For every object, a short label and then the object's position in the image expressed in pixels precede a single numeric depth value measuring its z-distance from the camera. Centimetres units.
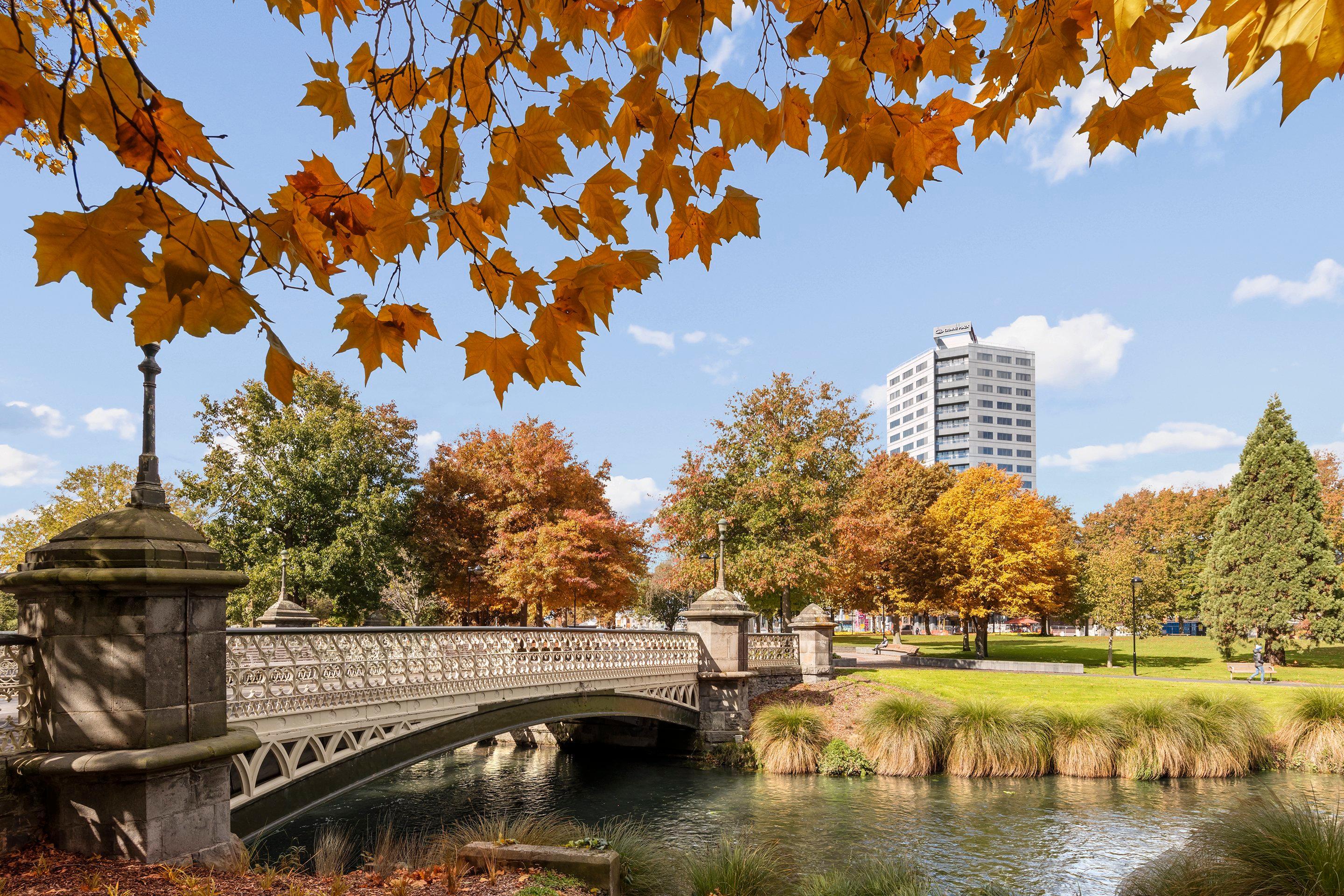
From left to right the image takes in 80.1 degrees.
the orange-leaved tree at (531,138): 213
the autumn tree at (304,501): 2925
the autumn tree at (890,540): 2905
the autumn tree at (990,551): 3631
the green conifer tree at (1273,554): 3356
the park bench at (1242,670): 2900
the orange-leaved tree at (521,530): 2930
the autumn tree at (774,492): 2777
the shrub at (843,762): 1872
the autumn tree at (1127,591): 3912
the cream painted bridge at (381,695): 917
